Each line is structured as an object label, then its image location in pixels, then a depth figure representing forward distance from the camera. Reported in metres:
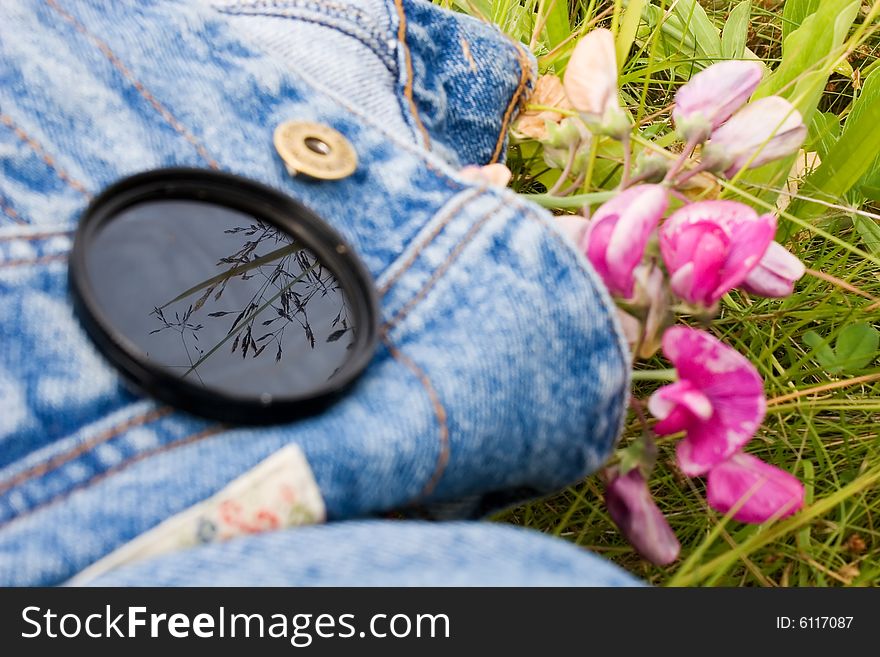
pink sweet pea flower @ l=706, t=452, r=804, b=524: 0.43
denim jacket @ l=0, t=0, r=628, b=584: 0.38
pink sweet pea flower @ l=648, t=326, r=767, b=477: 0.42
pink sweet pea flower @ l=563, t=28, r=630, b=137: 0.48
